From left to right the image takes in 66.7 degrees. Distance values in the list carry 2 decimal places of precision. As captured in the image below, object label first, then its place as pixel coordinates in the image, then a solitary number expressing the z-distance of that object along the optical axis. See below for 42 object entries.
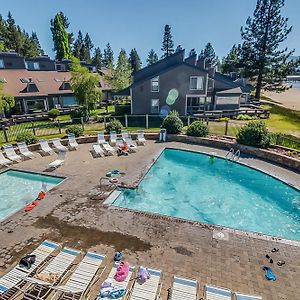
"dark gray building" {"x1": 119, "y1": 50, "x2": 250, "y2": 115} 31.08
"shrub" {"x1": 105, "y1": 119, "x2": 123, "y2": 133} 21.83
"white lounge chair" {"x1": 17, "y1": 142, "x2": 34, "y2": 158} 17.15
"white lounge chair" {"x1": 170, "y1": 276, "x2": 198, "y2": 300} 5.95
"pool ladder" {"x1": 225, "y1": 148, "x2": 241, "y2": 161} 17.31
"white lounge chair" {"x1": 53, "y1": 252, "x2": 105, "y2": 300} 6.04
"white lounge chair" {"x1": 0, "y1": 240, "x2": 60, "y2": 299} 6.19
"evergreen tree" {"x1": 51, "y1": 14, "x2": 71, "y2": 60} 65.56
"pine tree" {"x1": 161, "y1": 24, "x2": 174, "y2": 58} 81.25
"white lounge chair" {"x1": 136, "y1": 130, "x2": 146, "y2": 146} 20.50
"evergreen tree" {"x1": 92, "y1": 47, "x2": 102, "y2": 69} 86.31
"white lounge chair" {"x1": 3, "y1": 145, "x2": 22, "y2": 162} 16.34
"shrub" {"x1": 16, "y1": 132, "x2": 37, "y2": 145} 18.88
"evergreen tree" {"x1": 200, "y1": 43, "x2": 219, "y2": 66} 109.46
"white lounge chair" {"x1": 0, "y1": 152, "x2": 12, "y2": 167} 15.43
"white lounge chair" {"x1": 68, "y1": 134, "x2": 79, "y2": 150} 19.03
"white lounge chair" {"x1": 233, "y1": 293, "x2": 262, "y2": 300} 5.86
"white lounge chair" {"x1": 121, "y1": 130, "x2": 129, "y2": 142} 20.42
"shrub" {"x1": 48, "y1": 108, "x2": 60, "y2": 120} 30.47
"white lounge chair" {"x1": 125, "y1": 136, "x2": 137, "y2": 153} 18.70
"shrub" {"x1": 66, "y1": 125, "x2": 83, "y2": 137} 21.12
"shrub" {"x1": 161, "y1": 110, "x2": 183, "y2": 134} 22.02
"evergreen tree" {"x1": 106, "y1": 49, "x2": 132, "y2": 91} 41.19
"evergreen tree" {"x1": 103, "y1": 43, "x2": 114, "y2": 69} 111.88
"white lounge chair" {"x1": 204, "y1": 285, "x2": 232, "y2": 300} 5.95
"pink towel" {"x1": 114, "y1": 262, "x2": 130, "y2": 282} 6.58
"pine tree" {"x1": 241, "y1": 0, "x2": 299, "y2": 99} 40.19
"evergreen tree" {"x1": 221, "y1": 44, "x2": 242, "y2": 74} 78.63
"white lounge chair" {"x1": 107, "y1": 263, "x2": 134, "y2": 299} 6.33
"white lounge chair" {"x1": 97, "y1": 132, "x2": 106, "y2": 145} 19.73
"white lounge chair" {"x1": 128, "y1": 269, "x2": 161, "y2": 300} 6.00
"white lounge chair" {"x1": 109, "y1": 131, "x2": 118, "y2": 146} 20.27
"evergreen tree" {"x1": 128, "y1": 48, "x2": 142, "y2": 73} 96.16
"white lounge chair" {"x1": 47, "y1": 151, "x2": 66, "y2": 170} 15.29
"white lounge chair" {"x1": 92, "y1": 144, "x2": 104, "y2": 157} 17.77
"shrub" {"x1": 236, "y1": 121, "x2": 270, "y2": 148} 17.77
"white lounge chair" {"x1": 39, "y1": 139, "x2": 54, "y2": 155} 18.06
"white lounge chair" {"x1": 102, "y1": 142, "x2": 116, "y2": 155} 18.11
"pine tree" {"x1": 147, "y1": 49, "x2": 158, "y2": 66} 112.11
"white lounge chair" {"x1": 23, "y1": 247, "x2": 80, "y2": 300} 6.06
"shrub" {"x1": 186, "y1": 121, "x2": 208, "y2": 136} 21.27
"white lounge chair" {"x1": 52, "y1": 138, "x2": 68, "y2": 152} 18.36
